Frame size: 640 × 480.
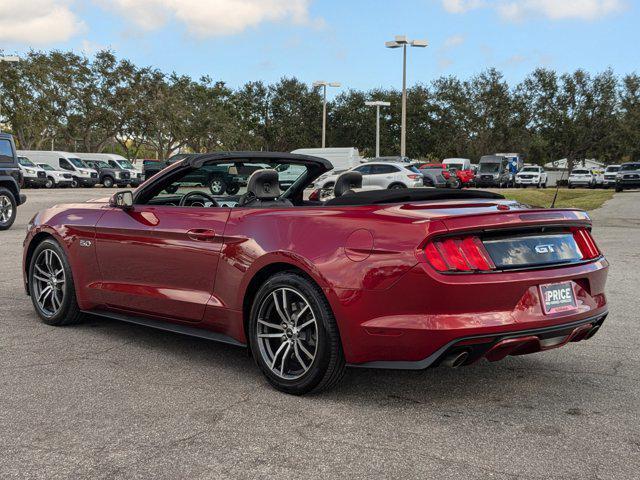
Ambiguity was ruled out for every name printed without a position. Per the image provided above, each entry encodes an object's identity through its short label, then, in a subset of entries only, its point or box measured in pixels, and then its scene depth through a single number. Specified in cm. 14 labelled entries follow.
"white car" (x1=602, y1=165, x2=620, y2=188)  5219
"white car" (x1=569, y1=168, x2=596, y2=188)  5444
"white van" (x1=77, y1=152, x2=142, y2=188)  4768
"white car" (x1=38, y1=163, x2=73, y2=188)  4134
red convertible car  373
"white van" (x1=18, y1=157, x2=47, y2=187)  3744
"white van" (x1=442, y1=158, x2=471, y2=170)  4909
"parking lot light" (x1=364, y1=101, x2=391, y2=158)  4978
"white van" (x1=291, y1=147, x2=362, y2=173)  4131
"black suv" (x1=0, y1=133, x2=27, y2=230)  1472
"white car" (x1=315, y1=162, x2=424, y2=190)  3200
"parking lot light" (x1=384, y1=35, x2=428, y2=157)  3647
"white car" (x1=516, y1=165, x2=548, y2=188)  4997
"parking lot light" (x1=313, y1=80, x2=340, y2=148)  5142
